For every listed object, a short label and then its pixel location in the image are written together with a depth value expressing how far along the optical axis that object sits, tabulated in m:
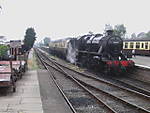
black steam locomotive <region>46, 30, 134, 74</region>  18.44
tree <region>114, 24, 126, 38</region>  86.93
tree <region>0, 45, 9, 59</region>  24.96
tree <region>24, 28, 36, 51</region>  67.29
